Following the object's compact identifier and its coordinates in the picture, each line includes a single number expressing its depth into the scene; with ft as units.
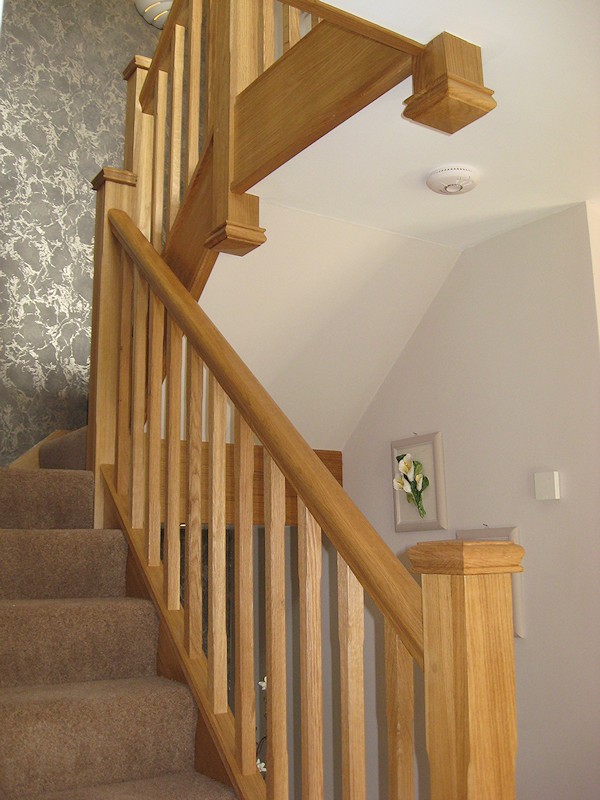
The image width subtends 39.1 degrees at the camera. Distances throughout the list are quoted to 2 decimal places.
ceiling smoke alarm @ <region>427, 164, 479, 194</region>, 7.80
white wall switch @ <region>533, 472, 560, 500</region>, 8.65
